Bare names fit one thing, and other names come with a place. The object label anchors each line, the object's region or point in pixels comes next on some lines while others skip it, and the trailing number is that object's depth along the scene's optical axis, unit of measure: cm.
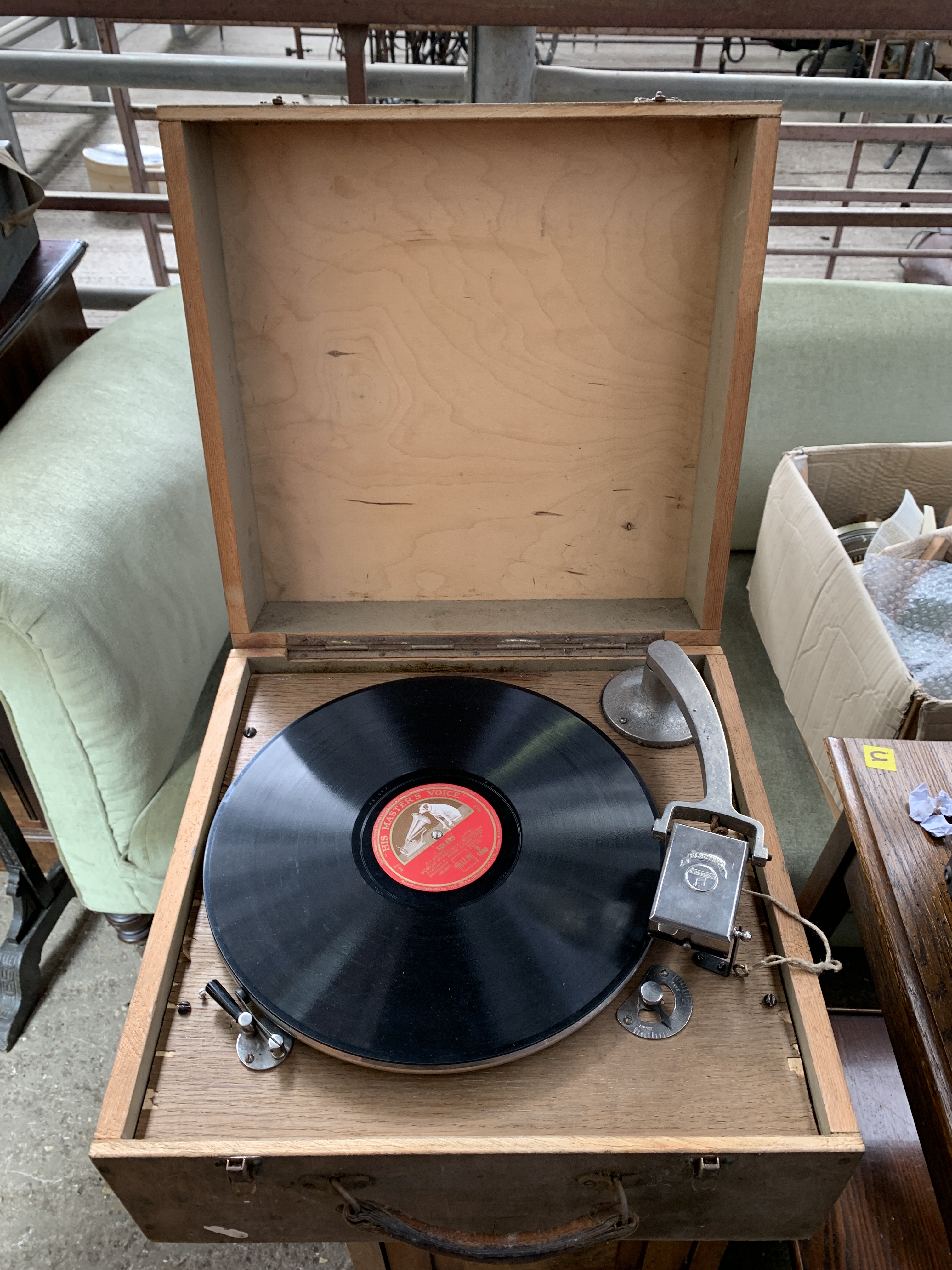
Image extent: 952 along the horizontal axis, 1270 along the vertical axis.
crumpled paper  96
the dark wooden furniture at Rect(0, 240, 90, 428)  159
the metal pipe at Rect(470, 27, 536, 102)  147
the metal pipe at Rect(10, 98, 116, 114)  363
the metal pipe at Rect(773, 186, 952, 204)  204
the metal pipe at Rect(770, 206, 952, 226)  193
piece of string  77
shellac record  73
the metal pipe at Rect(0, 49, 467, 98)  172
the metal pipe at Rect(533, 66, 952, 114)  163
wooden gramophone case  70
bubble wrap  139
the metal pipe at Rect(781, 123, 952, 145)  203
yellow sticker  103
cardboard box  121
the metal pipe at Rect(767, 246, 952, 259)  273
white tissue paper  153
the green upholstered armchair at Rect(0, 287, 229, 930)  126
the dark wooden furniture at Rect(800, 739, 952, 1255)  80
